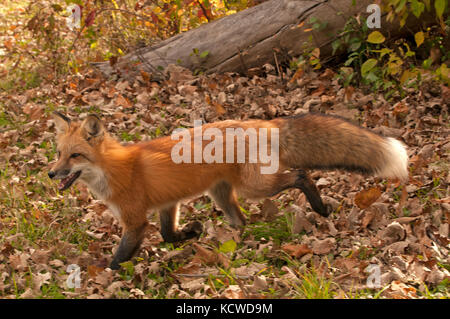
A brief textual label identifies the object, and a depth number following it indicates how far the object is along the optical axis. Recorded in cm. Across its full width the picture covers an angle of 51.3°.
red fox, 386
